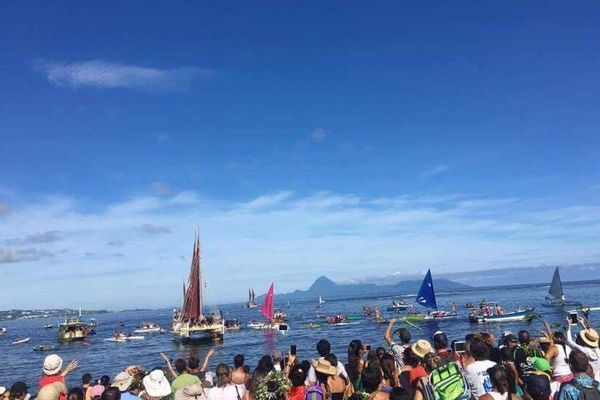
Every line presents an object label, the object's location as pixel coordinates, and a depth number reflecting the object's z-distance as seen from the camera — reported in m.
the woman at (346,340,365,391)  8.94
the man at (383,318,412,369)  8.78
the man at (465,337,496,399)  6.98
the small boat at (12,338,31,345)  78.94
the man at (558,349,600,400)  5.80
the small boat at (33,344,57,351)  63.47
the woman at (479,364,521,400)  6.42
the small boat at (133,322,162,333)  84.06
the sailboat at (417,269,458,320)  41.69
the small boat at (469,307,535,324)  56.22
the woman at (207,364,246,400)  8.04
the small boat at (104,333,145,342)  69.18
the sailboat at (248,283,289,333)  67.25
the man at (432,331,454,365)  7.71
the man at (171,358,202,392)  8.35
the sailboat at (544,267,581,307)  77.25
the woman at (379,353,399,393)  8.22
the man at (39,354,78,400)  8.23
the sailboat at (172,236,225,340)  57.25
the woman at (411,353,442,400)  6.29
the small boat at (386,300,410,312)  97.88
